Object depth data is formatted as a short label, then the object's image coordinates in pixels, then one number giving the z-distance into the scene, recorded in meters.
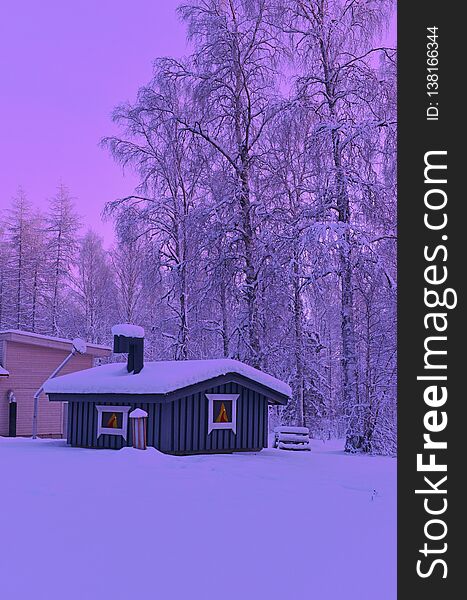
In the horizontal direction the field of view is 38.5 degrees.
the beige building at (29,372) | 24.41
